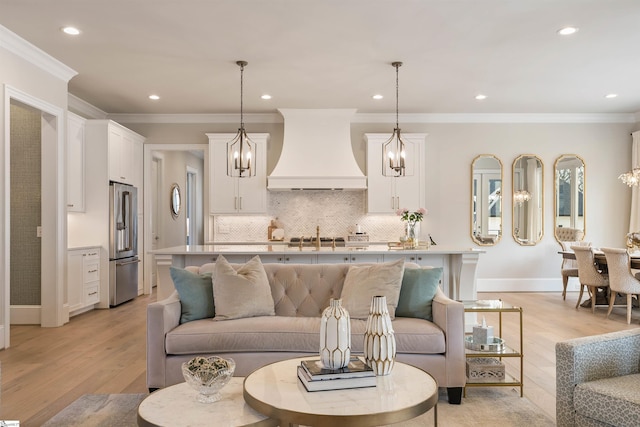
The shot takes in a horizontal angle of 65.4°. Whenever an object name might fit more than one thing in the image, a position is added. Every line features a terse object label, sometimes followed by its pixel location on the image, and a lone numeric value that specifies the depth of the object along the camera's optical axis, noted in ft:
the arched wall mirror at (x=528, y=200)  25.91
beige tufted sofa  9.87
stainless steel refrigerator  21.39
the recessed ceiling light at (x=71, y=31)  14.20
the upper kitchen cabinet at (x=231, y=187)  24.81
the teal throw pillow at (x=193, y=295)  10.89
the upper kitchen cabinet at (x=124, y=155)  21.83
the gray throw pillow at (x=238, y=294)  10.83
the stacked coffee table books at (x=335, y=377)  6.58
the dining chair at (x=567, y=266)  22.43
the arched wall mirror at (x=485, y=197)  25.88
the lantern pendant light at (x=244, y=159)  22.84
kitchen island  15.66
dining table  18.07
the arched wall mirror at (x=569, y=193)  25.89
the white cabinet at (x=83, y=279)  18.92
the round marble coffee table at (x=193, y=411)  6.02
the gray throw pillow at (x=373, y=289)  10.73
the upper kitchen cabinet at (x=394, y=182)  24.75
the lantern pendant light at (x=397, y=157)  17.46
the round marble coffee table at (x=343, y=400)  5.85
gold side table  10.25
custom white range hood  24.20
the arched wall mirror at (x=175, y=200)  30.32
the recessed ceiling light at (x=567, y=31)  14.23
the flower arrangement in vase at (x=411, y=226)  16.84
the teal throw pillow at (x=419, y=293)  10.82
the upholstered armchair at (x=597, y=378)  6.66
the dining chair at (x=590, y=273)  19.58
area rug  9.00
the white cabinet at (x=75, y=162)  19.76
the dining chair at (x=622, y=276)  17.97
